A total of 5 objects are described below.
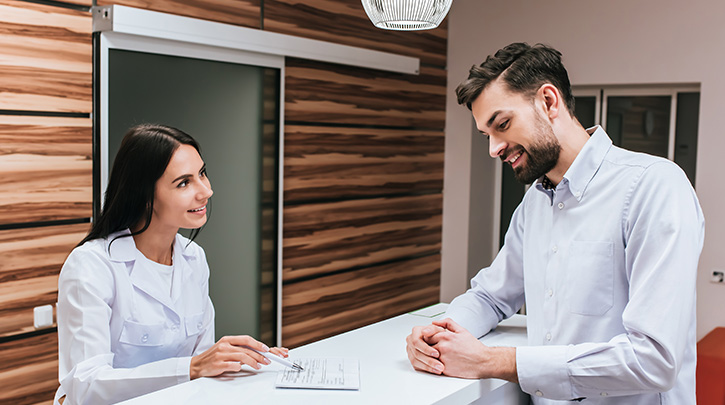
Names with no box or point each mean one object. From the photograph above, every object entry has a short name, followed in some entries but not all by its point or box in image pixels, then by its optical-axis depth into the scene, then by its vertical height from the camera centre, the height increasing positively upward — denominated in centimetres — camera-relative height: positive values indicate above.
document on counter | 154 -52
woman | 177 -38
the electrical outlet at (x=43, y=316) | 279 -68
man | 150 -21
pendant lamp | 187 +45
